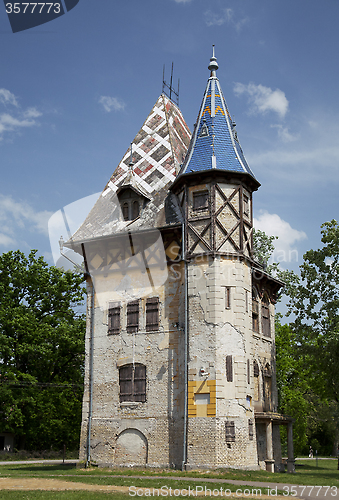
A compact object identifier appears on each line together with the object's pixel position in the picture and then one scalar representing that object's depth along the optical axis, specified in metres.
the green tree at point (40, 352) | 35.59
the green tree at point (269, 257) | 35.16
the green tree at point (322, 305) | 26.38
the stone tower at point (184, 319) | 22.22
